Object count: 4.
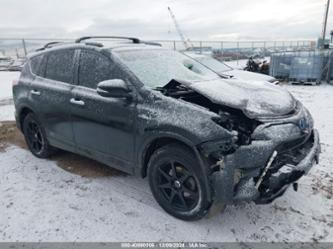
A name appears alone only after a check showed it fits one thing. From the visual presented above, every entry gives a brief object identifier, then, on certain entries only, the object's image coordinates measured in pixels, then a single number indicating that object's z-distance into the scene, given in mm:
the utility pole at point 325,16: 23522
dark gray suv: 2541
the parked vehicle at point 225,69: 8609
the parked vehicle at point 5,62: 17184
